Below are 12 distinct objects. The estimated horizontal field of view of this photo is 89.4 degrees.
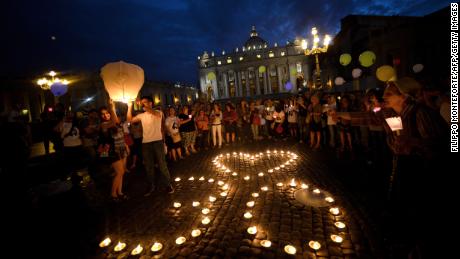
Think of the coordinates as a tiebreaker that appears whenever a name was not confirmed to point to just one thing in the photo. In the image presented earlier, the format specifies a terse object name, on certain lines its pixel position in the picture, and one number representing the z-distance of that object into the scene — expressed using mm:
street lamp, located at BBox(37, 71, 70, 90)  17069
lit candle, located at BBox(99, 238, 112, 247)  3724
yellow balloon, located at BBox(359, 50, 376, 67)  11688
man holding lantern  5461
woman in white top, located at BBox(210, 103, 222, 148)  11586
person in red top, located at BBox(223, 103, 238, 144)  12156
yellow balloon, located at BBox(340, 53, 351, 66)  12684
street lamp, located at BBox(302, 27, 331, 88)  12078
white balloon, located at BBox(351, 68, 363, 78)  14053
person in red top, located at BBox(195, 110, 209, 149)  11570
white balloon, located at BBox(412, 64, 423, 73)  16734
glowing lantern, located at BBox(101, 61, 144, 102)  4348
